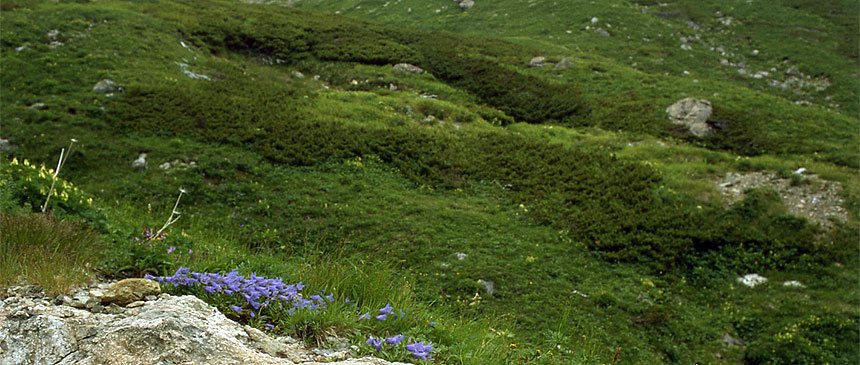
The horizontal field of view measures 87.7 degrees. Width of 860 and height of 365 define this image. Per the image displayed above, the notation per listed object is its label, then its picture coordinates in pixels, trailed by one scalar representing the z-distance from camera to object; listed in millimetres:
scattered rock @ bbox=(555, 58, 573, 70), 30786
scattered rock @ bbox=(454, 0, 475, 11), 52097
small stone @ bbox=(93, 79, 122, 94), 18266
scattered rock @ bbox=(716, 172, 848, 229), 13367
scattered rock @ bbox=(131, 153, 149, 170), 14219
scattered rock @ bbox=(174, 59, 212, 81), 22739
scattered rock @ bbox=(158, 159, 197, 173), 14312
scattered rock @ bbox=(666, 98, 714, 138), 21125
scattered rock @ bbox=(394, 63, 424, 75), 29992
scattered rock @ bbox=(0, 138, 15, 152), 13997
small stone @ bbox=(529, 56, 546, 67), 31872
